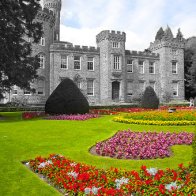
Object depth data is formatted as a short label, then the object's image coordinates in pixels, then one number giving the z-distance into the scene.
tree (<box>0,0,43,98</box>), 20.58
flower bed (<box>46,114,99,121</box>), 19.79
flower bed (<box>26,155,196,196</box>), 5.66
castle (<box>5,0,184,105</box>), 41.31
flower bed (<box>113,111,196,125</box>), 16.69
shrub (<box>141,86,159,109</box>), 29.70
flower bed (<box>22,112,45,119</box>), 21.08
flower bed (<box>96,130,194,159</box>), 9.33
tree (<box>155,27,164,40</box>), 68.19
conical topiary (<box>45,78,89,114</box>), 22.23
